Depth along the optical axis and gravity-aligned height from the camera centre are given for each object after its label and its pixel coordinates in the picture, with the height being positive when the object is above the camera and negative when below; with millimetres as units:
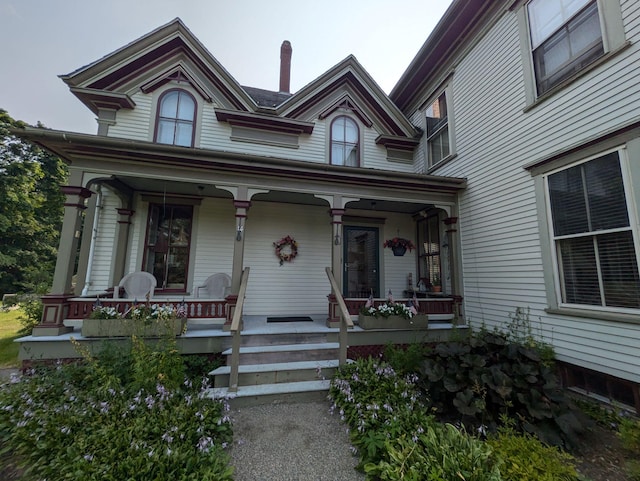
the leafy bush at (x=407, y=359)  4248 -1235
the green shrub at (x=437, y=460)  2121 -1471
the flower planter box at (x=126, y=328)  4285 -803
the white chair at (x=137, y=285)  5531 -177
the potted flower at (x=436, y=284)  6996 -97
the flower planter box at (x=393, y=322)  5145 -798
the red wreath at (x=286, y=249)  7188 +761
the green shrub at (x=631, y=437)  2619 -1471
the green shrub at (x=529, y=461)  2133 -1457
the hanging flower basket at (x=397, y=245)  7773 +969
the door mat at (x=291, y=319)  6176 -926
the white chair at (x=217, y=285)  6309 -181
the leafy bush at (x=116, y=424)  2297 -1463
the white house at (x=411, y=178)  3713 +1944
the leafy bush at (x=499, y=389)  2867 -1214
